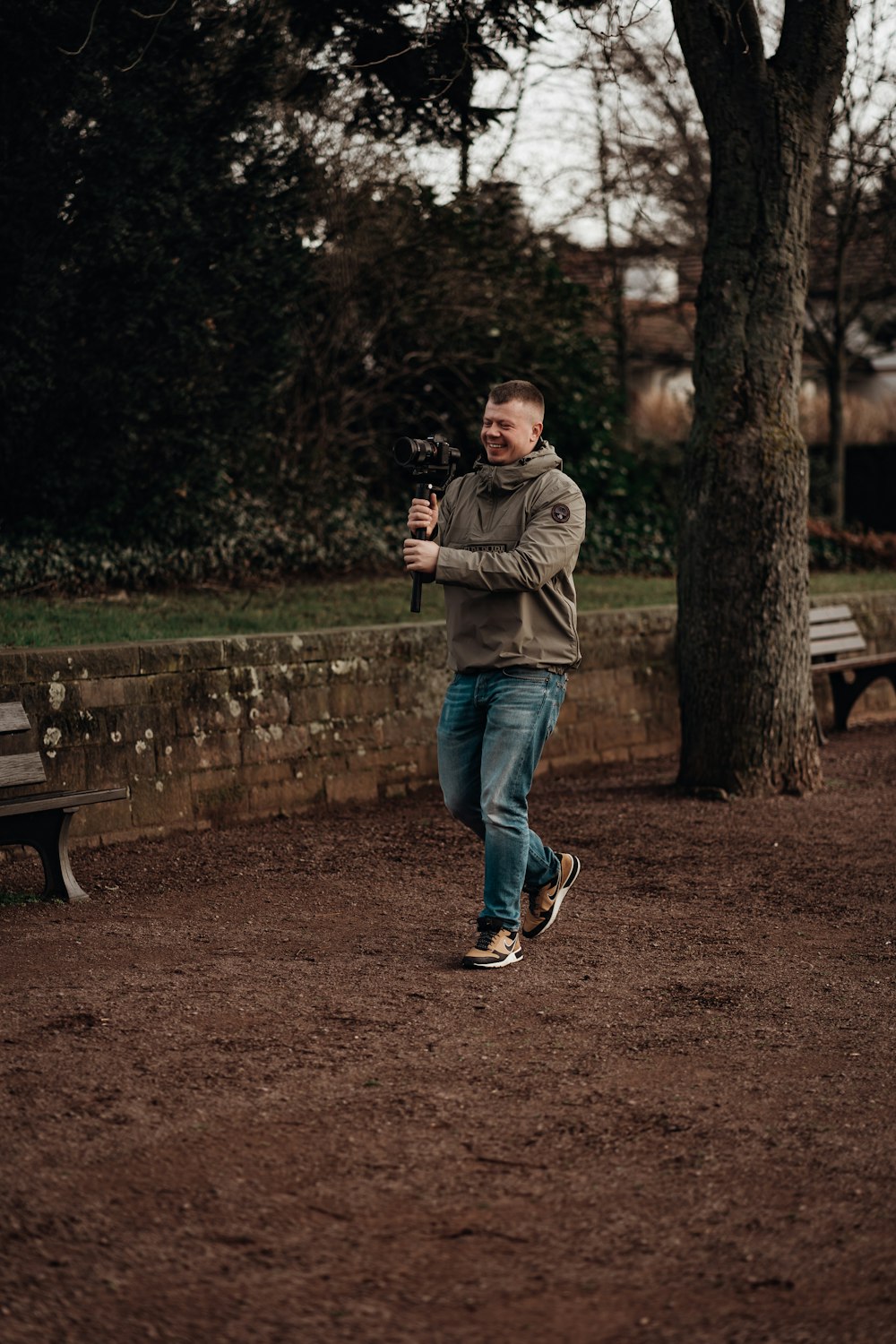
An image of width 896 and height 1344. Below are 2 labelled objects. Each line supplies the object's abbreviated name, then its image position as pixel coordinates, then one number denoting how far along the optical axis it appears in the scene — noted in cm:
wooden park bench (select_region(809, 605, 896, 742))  1149
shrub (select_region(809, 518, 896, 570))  1995
